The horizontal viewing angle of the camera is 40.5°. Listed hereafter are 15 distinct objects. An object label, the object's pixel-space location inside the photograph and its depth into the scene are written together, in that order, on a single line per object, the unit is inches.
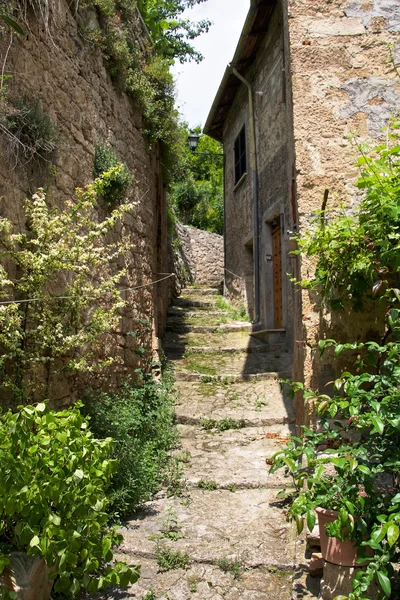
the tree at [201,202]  675.4
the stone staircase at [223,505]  117.6
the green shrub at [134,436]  146.4
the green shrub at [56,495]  83.3
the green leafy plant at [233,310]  385.7
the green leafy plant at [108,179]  178.4
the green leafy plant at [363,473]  85.3
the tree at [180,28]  575.8
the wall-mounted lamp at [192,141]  487.2
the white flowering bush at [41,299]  113.1
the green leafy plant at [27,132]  121.7
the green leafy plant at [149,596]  108.8
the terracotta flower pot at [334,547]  98.7
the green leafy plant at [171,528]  133.6
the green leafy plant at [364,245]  112.6
